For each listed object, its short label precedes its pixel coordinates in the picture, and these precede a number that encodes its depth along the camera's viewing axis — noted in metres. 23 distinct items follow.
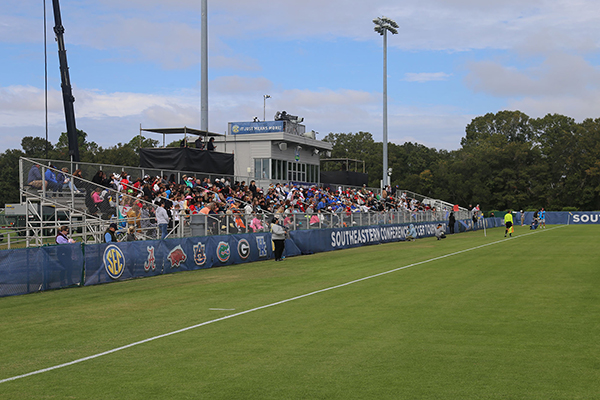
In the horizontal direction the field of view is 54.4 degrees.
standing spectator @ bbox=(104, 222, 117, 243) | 20.14
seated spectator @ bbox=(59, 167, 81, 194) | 24.58
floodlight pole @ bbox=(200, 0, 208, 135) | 41.41
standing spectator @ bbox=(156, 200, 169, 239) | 23.08
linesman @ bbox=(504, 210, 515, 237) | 42.31
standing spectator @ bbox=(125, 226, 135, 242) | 21.92
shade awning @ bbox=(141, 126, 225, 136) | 40.36
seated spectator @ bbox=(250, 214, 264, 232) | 26.97
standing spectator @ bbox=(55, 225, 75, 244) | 19.42
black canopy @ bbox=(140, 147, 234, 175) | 36.31
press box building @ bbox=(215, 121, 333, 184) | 48.75
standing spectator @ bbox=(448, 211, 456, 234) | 49.84
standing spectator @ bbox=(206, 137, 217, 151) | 39.72
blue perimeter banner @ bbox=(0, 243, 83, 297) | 15.28
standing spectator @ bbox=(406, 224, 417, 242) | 41.81
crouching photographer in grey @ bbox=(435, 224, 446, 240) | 41.06
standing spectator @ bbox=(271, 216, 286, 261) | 25.06
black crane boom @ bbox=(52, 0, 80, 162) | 33.12
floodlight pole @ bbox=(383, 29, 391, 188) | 54.47
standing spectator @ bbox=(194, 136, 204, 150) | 39.28
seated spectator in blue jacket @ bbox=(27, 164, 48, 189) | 24.06
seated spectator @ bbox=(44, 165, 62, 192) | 24.28
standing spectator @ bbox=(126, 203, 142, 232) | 22.64
